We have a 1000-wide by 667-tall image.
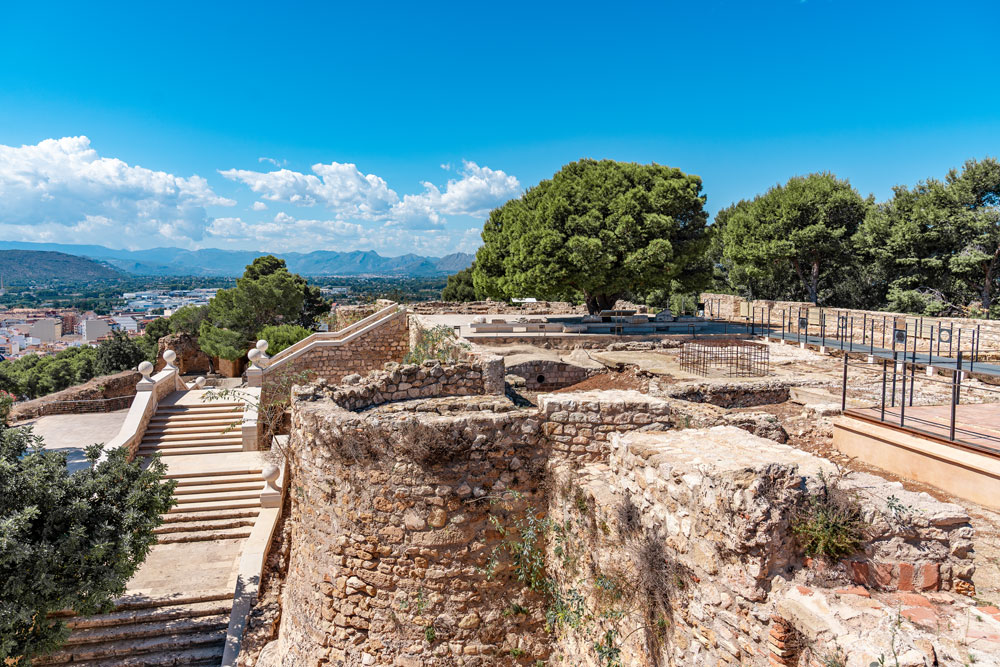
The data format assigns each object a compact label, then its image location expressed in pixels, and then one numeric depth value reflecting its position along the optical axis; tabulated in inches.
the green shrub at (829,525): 127.5
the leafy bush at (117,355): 1640.0
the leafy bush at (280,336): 1121.4
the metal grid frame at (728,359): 519.3
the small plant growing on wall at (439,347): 437.4
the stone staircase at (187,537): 307.3
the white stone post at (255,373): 674.8
